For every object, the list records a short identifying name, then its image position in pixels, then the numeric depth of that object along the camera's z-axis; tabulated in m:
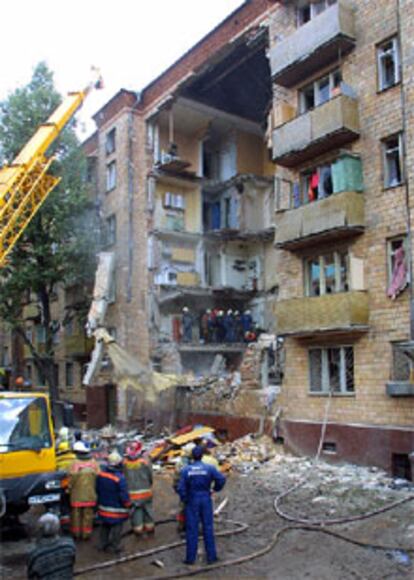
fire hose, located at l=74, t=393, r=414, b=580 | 7.78
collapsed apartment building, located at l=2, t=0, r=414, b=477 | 14.98
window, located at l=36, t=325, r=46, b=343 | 34.92
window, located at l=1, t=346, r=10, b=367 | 40.66
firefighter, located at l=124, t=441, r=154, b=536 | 9.20
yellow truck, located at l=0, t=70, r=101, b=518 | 9.00
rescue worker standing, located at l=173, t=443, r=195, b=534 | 9.42
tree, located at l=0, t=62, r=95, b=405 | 25.03
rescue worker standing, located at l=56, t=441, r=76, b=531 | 9.53
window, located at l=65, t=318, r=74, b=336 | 30.86
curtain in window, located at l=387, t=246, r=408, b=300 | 14.50
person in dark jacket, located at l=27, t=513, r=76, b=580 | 5.05
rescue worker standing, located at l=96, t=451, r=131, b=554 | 8.57
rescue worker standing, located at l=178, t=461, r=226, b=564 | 7.89
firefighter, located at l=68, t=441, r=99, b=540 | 9.09
